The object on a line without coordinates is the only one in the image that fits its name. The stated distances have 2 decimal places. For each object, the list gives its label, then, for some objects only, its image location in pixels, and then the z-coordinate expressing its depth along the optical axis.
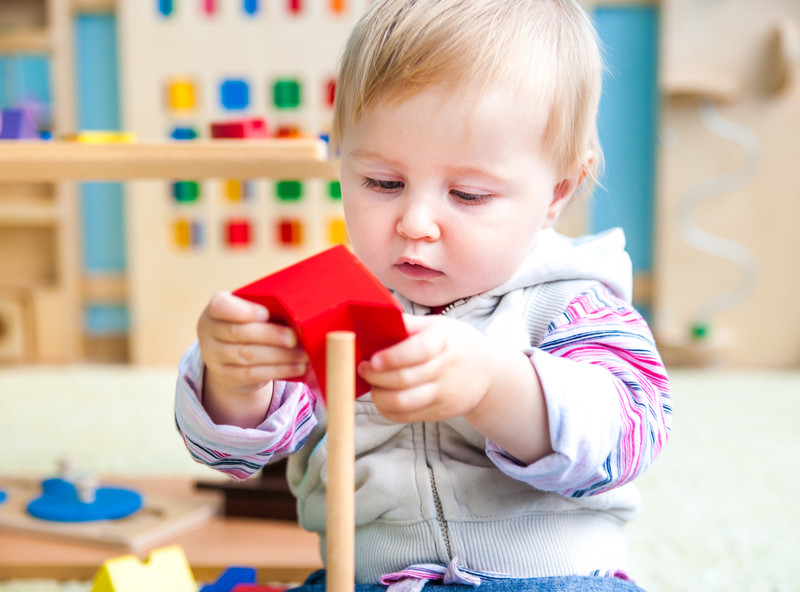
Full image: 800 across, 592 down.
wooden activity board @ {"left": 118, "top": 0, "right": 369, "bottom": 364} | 2.43
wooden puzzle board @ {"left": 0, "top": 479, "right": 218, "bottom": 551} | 1.02
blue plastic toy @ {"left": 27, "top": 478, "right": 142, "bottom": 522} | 1.08
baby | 0.51
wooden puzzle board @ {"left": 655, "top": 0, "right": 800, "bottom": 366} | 2.33
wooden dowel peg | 0.39
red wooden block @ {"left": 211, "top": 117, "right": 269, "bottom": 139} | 1.01
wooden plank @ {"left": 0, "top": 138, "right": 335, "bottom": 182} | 0.95
